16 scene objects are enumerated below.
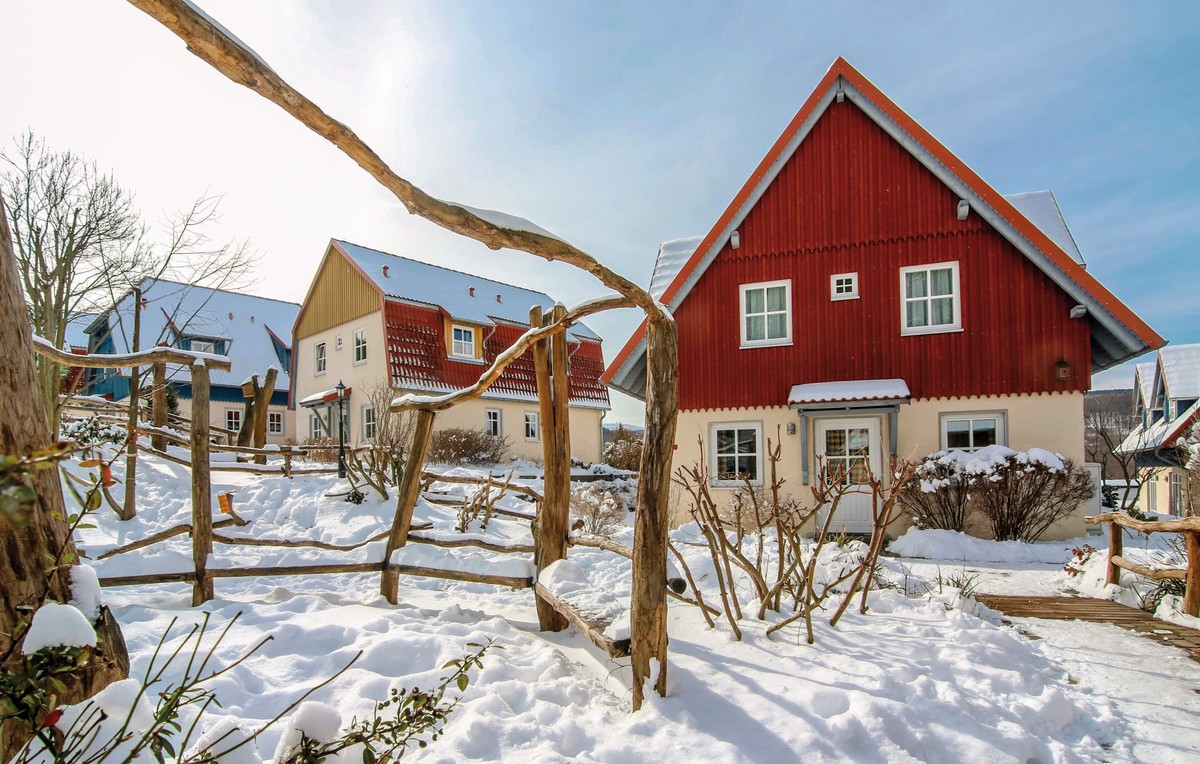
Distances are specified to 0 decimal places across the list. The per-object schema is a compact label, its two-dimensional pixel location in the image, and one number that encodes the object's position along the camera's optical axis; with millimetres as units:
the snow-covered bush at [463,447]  18266
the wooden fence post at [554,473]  5293
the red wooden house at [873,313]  11586
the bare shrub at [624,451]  22312
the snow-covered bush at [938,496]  10938
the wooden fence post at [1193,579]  5664
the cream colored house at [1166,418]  22672
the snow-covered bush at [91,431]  10278
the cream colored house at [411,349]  21234
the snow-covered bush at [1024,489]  10477
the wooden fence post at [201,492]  5570
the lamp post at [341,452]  12391
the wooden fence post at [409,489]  5828
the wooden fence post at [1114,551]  6887
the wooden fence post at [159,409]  13073
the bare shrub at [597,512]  10664
